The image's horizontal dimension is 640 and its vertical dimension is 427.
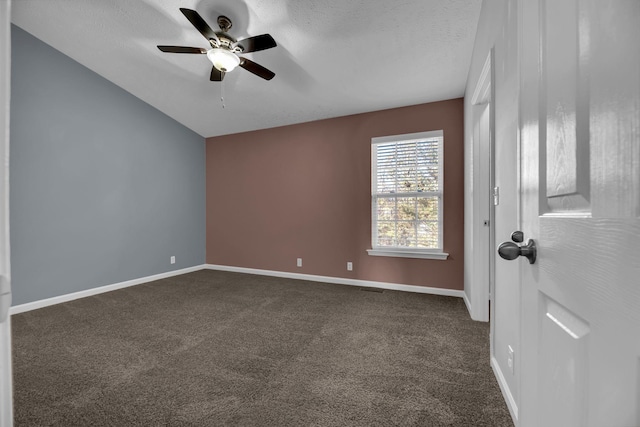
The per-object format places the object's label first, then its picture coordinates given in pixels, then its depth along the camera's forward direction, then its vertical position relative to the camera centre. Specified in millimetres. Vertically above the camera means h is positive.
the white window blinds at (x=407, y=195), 3695 +217
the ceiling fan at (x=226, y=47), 2275 +1376
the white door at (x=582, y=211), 378 -1
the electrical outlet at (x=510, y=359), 1495 -792
